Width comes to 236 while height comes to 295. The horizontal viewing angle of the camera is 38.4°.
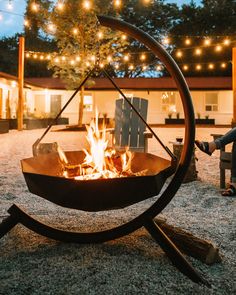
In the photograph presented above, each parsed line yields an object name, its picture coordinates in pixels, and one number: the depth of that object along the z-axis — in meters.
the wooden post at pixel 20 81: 16.64
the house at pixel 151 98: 26.19
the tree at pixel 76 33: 19.66
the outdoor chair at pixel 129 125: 6.19
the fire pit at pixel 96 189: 2.05
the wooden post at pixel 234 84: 13.55
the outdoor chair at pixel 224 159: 4.21
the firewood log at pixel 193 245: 2.23
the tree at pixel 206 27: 32.44
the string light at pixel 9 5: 11.96
